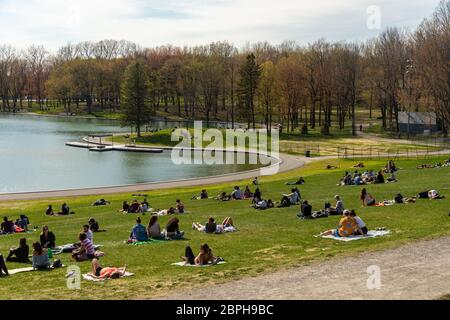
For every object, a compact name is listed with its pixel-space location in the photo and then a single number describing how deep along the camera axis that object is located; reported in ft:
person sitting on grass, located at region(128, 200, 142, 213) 109.09
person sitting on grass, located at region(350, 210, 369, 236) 74.23
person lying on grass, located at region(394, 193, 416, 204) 98.53
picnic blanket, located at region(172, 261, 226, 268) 62.49
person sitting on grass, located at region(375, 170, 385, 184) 129.70
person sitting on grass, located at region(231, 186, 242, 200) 119.44
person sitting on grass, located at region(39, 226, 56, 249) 74.08
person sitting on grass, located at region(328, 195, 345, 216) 91.56
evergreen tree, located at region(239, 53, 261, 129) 360.58
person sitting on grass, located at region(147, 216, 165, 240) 78.48
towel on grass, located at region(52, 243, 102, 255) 73.15
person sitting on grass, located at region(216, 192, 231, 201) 120.35
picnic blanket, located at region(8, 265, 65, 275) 63.57
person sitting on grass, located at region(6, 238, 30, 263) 69.23
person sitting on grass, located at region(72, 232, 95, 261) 68.18
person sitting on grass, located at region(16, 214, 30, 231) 94.38
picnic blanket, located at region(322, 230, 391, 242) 72.64
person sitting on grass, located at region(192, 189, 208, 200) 126.11
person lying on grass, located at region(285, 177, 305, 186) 145.79
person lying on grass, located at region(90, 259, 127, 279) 58.75
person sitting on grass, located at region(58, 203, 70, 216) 113.39
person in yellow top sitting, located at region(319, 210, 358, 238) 74.13
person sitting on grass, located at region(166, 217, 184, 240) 78.48
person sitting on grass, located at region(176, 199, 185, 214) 104.32
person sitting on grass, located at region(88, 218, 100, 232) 88.58
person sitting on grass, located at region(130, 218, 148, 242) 76.95
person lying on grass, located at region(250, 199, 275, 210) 104.47
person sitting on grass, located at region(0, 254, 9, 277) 61.87
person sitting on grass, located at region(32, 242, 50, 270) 64.64
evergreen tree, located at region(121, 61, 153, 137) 341.62
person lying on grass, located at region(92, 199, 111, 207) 125.29
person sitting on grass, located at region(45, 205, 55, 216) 113.91
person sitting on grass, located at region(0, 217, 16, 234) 92.48
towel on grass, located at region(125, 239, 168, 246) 75.37
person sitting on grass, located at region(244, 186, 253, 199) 120.92
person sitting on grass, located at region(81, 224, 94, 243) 71.36
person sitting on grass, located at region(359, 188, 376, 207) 98.68
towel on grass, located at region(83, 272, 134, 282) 58.37
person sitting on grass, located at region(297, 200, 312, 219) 89.71
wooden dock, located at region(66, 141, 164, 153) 284.61
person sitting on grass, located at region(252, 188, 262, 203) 109.94
